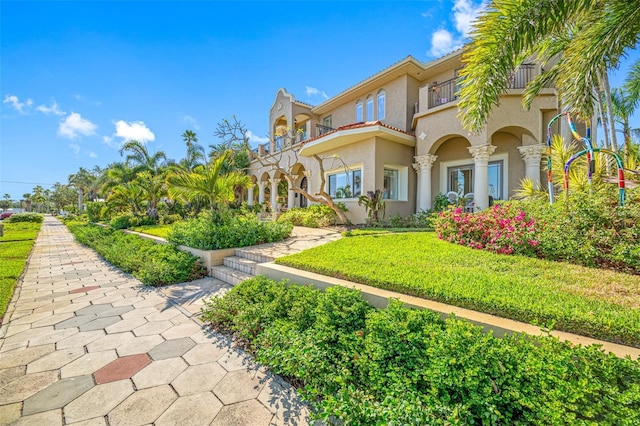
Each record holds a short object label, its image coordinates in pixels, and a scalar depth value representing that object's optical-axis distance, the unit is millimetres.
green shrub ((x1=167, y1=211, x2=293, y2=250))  7375
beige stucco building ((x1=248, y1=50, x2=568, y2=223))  9812
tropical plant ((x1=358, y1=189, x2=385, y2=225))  11266
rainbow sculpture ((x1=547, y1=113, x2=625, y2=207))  4754
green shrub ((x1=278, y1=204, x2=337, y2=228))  12133
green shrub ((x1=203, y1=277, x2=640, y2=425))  1826
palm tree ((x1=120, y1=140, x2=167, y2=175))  23188
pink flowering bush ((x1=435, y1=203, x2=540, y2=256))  5176
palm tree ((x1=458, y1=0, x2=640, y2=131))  4531
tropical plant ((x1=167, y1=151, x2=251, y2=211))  8086
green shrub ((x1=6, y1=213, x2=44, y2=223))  29686
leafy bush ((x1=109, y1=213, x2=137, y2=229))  15234
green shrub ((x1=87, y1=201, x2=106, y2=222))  22136
